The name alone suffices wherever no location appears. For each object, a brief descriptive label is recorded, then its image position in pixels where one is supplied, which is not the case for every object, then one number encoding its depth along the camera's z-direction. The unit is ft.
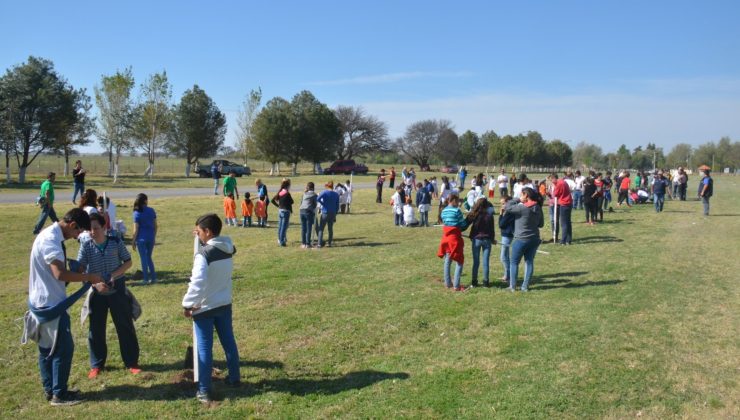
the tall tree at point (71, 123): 122.93
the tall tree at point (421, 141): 301.22
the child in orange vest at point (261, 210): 61.11
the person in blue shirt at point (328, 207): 45.93
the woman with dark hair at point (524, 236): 30.40
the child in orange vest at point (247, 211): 60.59
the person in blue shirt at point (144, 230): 31.71
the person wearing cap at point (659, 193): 77.99
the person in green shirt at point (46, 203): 50.98
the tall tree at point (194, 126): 175.56
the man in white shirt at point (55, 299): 16.51
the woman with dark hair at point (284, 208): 46.96
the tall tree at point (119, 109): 136.56
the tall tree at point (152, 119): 157.28
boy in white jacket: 16.85
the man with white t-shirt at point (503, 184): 84.53
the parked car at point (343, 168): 199.00
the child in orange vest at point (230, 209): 61.52
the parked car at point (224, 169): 160.35
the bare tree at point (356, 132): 249.75
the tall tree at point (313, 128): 195.21
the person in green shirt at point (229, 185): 63.16
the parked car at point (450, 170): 262.71
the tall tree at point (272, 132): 185.98
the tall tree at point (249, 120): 197.55
